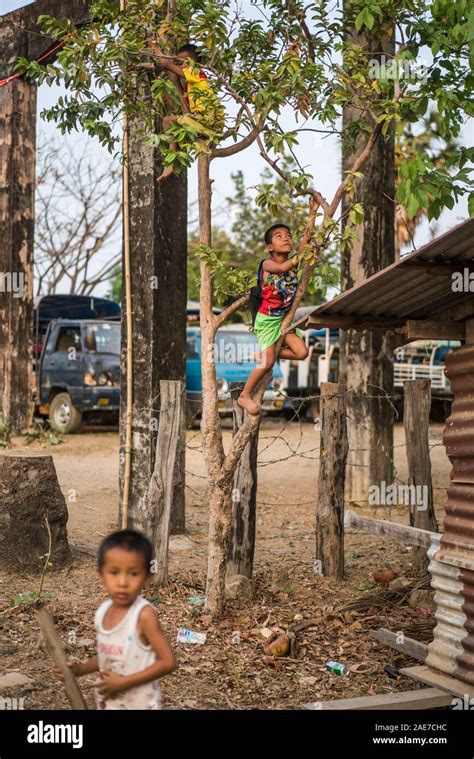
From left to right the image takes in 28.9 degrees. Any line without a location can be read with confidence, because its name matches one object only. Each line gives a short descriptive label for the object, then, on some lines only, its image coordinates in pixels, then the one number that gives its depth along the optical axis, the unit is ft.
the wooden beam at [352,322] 19.10
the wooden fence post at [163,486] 23.34
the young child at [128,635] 10.71
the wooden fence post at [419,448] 24.06
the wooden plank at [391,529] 17.47
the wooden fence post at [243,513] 23.17
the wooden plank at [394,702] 15.39
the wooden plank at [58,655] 10.89
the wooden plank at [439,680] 15.75
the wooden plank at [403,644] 17.26
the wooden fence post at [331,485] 24.08
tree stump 24.16
